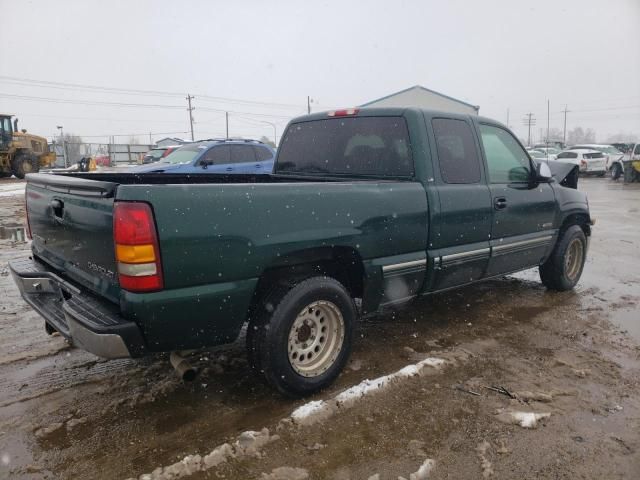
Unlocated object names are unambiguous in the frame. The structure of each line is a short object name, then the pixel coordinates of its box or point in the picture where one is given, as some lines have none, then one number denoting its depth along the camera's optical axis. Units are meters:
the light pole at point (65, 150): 35.81
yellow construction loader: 24.20
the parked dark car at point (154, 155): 20.20
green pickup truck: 2.38
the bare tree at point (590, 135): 132.20
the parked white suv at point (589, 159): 25.50
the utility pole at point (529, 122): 89.11
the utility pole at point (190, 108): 65.62
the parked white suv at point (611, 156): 24.19
